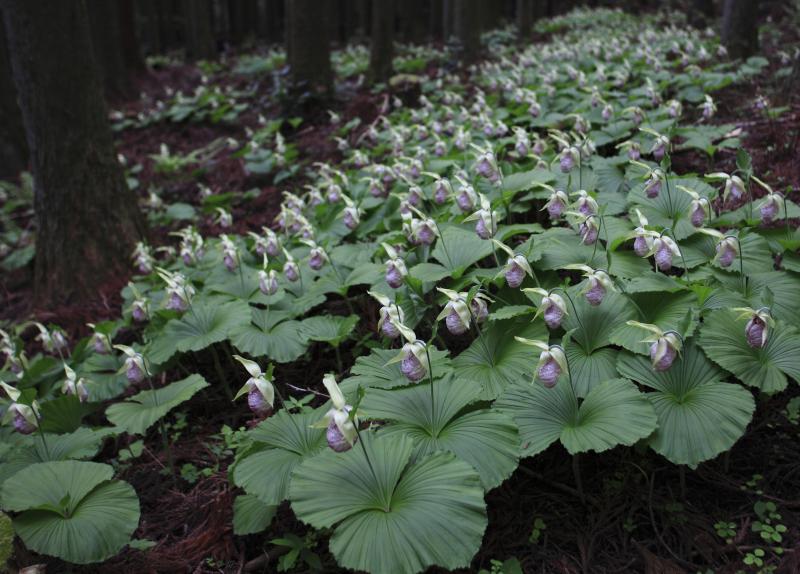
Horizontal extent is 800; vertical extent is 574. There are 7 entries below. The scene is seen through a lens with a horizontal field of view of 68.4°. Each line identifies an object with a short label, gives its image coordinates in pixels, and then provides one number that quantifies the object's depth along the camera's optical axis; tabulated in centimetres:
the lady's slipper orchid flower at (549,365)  209
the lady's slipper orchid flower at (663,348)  212
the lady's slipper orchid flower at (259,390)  219
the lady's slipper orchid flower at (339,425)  185
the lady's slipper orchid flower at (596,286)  244
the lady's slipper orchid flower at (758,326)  217
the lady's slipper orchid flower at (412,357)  214
